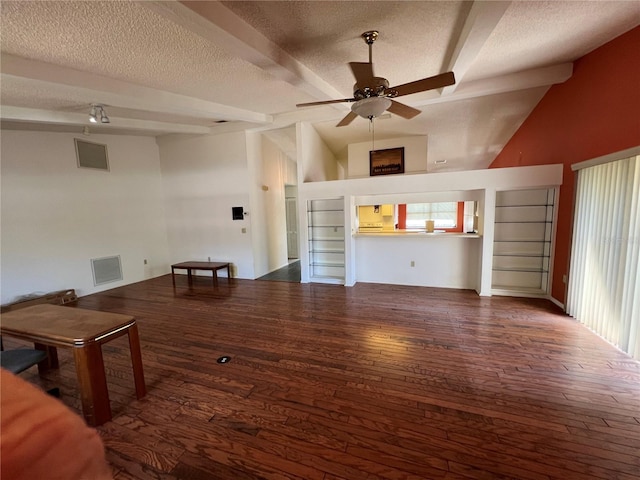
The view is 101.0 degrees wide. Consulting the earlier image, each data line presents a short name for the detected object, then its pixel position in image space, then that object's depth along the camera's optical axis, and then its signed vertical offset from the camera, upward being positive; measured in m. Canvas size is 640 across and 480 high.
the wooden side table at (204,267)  5.65 -1.17
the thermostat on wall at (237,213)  5.99 -0.03
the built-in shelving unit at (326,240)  5.63 -0.67
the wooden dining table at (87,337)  1.83 -0.86
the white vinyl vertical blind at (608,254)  2.61 -0.59
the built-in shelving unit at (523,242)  4.31 -0.64
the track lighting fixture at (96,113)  3.78 +1.47
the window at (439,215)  8.36 -0.29
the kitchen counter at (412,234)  4.68 -0.52
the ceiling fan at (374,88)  2.39 +1.13
